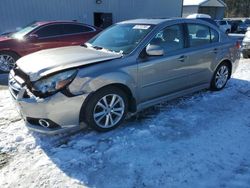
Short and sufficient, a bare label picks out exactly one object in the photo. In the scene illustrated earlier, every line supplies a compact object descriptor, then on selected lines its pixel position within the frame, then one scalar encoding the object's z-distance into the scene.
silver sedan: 2.49
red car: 5.63
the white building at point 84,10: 9.58
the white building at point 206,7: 25.41
